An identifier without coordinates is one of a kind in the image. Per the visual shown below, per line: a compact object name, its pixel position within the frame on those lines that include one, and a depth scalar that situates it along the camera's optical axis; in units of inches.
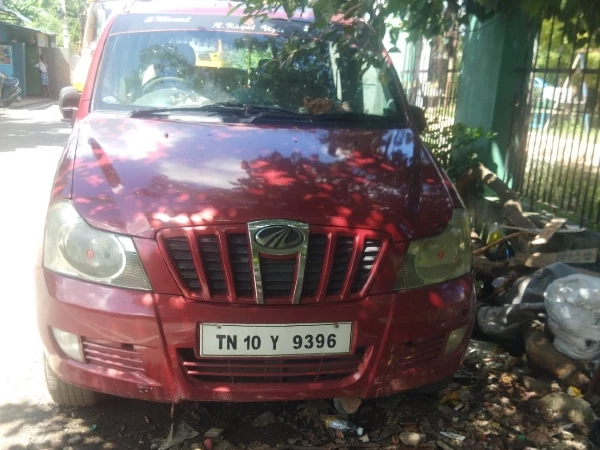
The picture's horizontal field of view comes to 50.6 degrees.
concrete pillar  229.6
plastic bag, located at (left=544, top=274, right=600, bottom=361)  135.4
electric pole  1378.0
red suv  94.7
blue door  969.5
